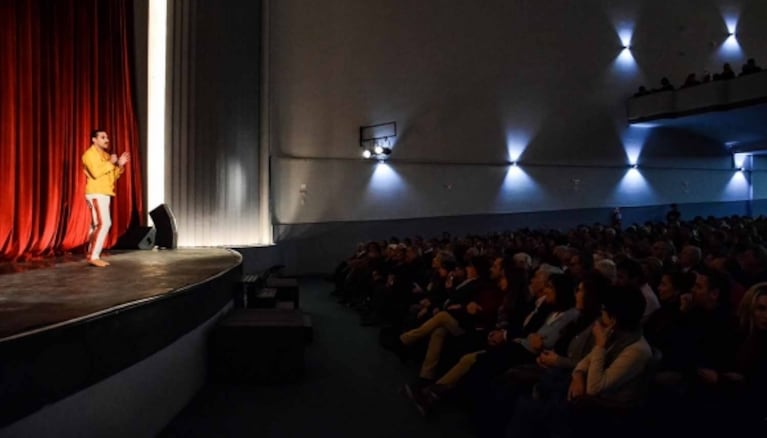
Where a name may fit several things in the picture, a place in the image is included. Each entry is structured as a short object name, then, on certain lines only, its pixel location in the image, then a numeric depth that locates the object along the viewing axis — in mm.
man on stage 5406
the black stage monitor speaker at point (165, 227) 7699
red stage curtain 6039
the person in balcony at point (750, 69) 12648
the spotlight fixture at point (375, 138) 11242
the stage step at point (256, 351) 4340
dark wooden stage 2332
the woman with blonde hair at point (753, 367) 2492
